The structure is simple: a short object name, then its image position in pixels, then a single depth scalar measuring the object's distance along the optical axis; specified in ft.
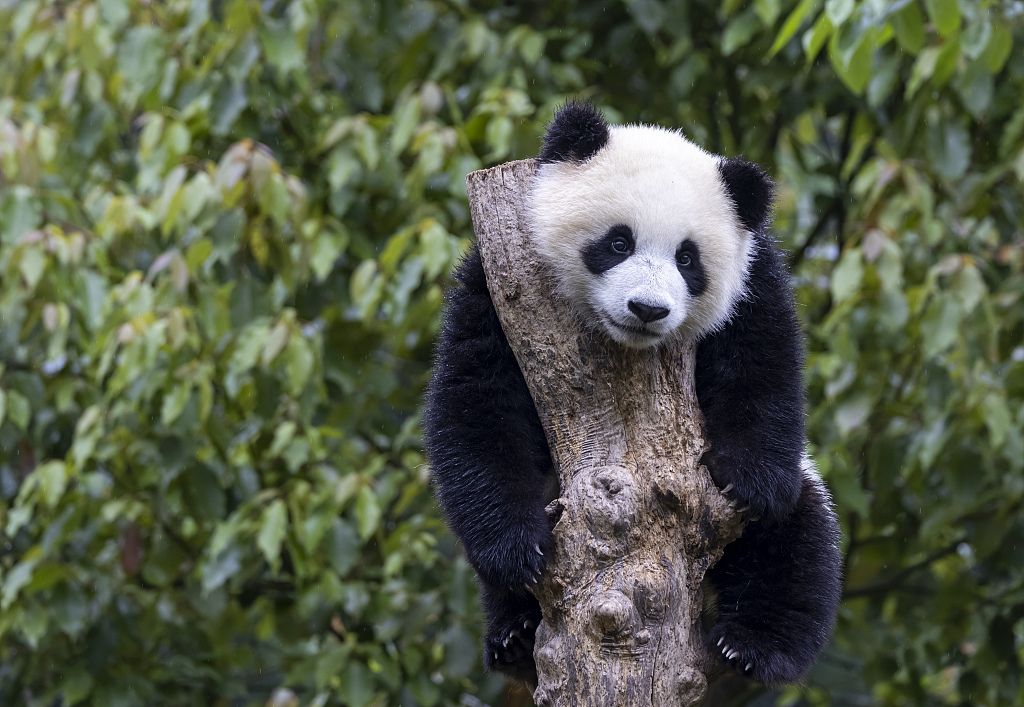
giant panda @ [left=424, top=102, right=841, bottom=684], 20.93
